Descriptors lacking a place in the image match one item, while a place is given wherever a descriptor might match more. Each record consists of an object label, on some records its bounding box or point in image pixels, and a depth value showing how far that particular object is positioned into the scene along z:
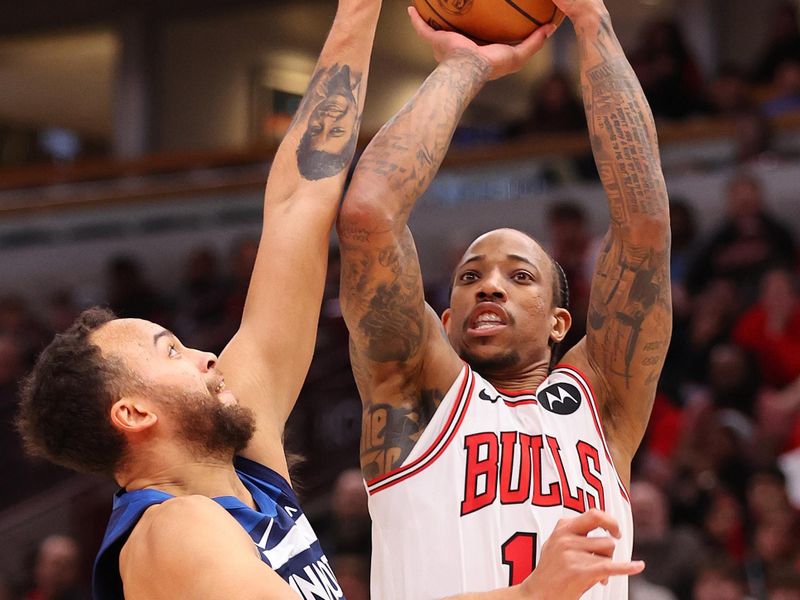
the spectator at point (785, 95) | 17.56
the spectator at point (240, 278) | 17.98
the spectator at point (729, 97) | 17.70
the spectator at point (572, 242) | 15.54
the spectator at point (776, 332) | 13.72
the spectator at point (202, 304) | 17.62
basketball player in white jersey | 6.02
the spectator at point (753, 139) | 17.02
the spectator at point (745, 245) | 14.92
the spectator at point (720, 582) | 11.09
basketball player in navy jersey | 4.89
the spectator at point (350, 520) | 13.37
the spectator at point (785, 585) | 10.87
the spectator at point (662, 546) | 11.66
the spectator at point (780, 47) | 18.70
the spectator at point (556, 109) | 19.09
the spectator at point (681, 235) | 15.78
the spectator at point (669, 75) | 18.47
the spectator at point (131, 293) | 19.11
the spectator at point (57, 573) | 14.66
